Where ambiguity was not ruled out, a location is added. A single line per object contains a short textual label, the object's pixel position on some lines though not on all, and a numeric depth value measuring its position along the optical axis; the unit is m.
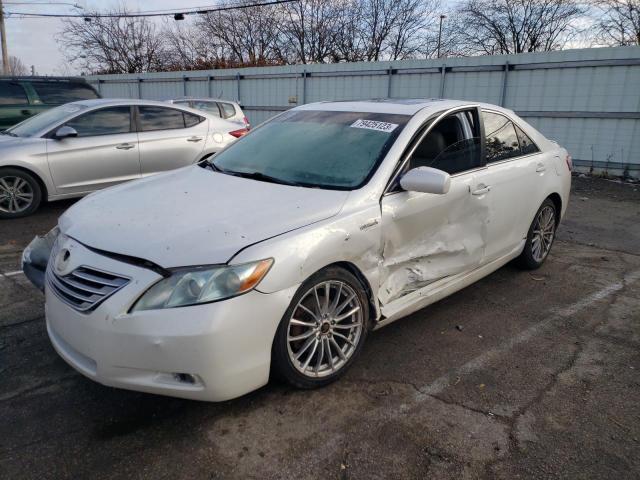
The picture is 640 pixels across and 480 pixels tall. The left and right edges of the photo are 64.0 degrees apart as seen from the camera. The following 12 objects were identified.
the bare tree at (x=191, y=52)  35.84
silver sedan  6.47
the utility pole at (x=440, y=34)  34.38
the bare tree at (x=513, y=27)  31.59
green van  8.90
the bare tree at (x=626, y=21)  23.75
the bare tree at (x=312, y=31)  33.09
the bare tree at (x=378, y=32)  33.31
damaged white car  2.35
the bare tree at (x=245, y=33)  34.03
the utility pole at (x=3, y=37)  32.03
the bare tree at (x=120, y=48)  35.12
